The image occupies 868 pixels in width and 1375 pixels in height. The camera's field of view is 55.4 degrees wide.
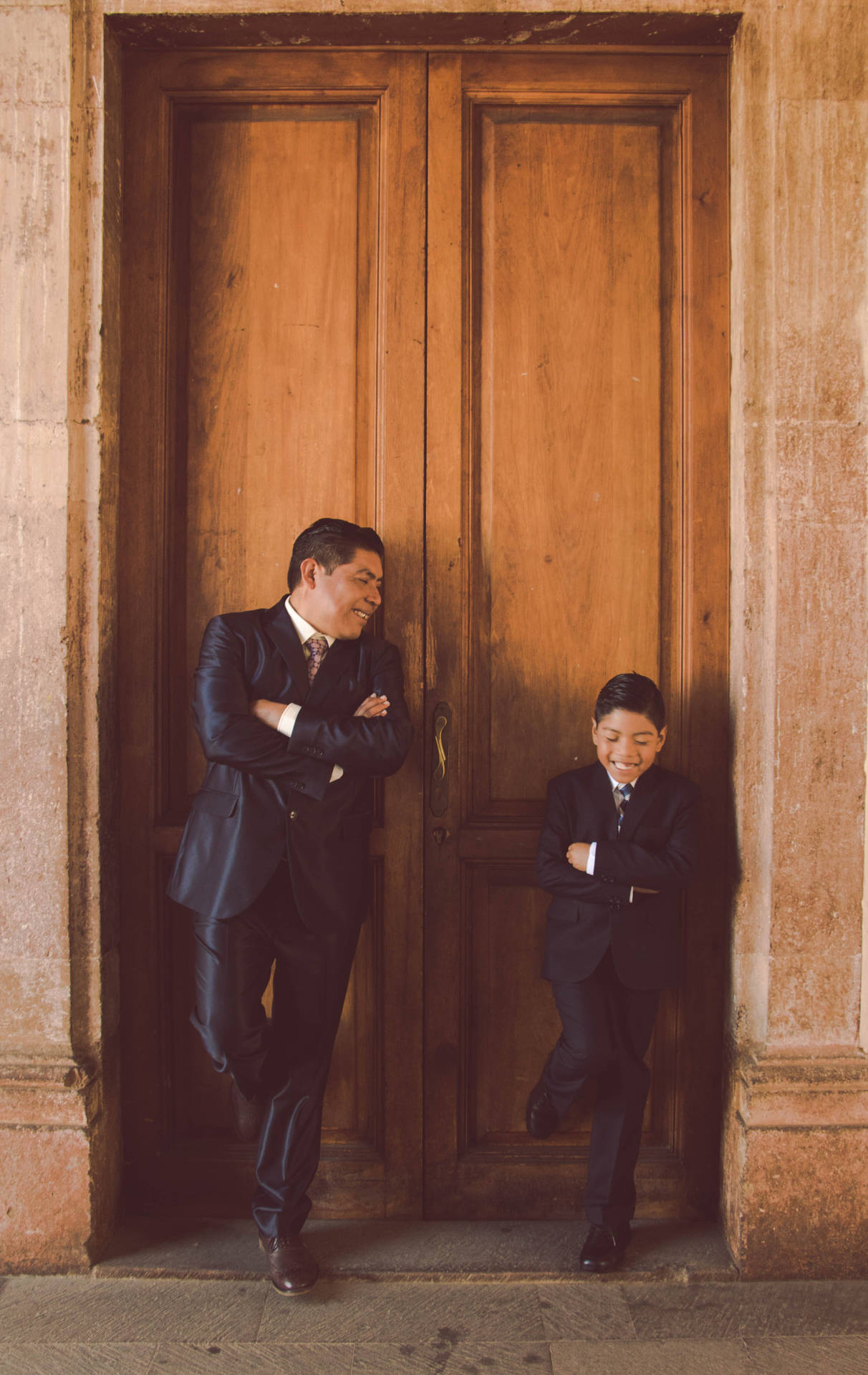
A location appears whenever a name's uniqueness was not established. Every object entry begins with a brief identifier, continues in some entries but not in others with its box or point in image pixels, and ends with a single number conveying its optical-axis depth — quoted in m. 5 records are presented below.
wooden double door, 2.74
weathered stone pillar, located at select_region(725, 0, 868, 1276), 2.52
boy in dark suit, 2.41
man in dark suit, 2.32
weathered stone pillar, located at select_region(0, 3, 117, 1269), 2.52
